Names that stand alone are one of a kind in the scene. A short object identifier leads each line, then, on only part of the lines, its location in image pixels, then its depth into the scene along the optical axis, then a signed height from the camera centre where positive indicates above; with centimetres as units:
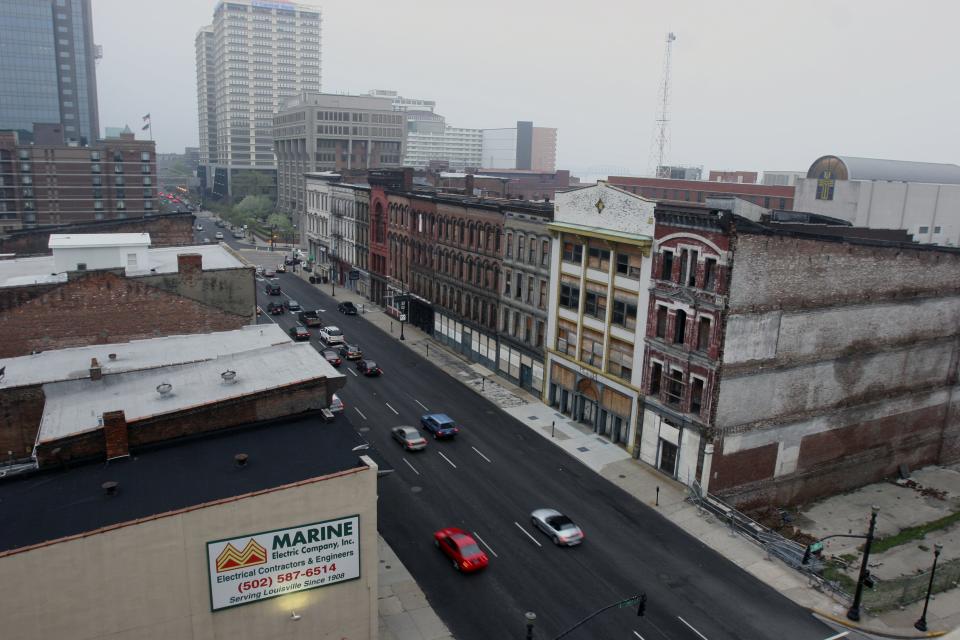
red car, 3281 -1778
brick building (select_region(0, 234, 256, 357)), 3991 -796
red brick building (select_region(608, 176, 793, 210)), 11150 -24
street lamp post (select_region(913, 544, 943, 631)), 3075 -1884
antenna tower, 14838 +1593
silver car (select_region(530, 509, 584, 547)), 3559 -1781
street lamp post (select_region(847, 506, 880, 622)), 3008 -1762
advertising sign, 2350 -1361
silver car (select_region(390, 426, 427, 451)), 4650 -1758
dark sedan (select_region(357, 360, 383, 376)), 6241 -1739
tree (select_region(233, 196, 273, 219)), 17275 -920
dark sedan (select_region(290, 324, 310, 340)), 7050 -1662
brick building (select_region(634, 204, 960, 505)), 4034 -1001
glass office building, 16938 +2334
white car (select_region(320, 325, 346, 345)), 7206 -1687
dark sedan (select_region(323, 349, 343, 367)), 6412 -1706
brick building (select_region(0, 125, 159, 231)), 11388 -296
